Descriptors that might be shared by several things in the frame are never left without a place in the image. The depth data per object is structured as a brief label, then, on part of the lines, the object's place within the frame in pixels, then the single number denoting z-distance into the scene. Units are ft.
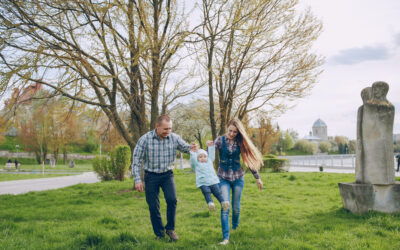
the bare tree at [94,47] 26.76
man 14.52
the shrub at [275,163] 70.79
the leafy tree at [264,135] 113.70
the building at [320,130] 630.33
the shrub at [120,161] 55.31
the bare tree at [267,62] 39.29
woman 14.90
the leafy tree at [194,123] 69.36
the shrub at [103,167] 56.18
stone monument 19.43
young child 14.25
